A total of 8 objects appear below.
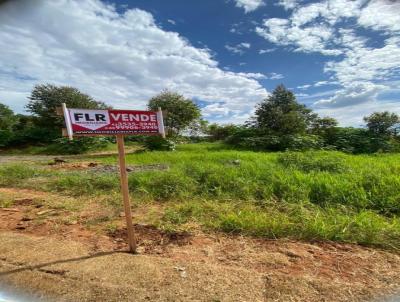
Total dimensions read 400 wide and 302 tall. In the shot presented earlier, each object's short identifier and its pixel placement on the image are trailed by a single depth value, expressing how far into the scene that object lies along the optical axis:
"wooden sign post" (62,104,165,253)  2.06
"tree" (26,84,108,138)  17.42
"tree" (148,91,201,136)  14.19
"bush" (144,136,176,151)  11.96
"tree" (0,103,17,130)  20.44
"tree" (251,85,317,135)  13.02
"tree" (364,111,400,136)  12.51
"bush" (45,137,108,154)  13.45
